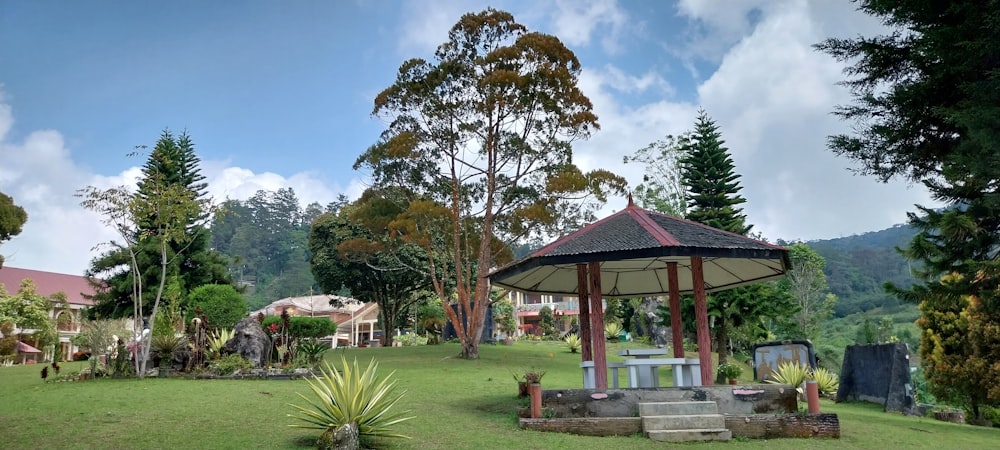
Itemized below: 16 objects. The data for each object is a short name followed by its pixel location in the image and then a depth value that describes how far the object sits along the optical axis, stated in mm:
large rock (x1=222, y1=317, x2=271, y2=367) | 13539
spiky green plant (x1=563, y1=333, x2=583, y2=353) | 23250
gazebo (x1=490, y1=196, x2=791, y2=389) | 8312
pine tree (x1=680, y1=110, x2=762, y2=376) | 18859
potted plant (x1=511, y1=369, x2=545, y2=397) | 9664
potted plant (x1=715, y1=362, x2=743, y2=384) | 11141
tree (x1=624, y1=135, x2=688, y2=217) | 28594
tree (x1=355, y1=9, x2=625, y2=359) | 17484
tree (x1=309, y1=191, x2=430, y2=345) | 26984
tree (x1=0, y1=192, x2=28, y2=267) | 20000
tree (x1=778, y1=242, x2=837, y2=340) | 30234
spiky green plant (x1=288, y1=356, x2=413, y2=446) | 6211
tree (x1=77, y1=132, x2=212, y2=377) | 13562
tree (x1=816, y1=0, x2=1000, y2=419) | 7285
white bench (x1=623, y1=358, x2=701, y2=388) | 8539
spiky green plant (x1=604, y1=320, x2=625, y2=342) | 29734
